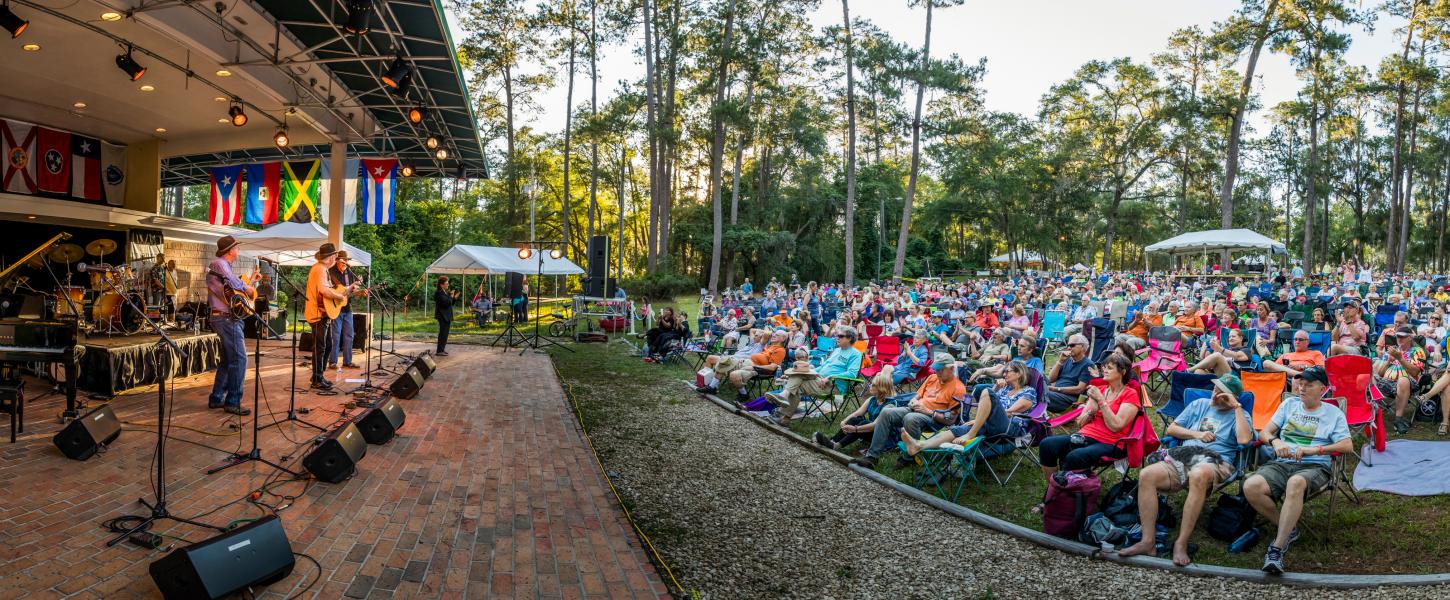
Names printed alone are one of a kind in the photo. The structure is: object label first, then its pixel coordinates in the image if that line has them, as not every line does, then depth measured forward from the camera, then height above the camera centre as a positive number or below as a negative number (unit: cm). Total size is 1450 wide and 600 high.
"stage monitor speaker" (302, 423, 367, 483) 428 -110
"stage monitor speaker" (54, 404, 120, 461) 434 -102
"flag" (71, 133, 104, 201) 1195 +186
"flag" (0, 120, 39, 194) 1071 +185
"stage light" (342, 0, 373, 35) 622 +240
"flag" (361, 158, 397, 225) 1196 +161
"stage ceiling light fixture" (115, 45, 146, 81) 711 +216
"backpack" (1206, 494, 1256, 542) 413 -126
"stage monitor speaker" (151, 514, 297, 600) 259 -110
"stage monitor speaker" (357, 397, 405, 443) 521 -106
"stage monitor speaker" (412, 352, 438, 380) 795 -94
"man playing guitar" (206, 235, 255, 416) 580 -37
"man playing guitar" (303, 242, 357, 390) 714 -18
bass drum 844 -47
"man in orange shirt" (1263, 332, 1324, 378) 699 -48
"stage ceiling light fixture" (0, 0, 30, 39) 538 +196
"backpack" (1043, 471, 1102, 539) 434 -126
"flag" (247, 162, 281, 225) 1270 +161
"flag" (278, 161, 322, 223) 1248 +167
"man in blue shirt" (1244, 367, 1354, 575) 387 -86
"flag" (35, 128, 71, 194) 1133 +190
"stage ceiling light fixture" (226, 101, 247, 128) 927 +220
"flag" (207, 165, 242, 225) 1395 +171
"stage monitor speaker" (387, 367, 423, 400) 716 -105
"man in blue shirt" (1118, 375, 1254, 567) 406 -95
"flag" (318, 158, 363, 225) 1159 +153
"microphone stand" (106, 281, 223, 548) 316 -110
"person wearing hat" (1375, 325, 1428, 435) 628 -55
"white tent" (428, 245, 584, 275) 1831 +64
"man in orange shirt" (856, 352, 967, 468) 596 -99
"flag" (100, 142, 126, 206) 1256 +189
